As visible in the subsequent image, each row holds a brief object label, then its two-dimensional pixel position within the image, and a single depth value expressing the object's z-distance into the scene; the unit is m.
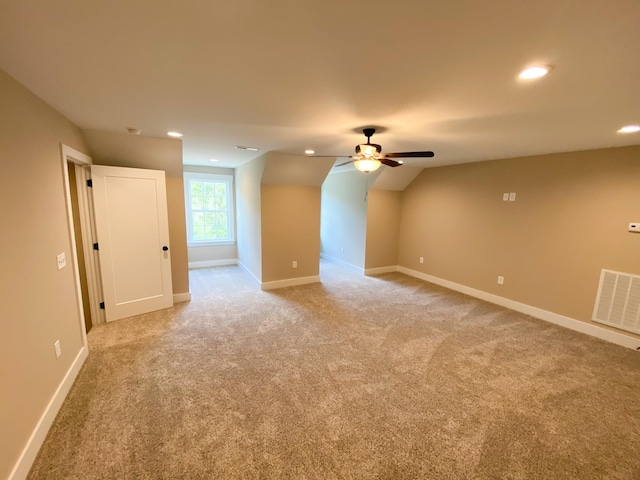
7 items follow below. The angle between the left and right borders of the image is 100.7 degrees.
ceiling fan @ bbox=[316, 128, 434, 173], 2.70
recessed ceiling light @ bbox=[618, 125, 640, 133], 2.38
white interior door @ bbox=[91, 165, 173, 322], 3.31
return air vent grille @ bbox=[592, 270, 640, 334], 3.12
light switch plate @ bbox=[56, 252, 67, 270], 2.28
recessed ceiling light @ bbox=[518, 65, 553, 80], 1.42
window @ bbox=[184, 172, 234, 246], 6.13
